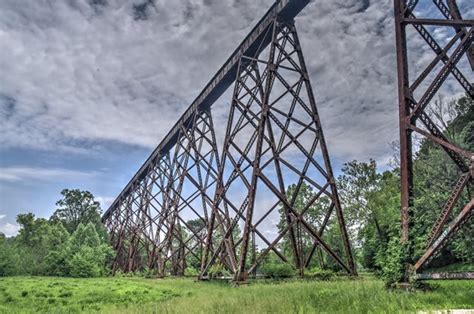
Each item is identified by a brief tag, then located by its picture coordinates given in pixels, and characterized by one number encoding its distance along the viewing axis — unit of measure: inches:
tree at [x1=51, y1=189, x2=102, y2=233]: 1885.3
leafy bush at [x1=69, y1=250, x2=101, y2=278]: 1110.4
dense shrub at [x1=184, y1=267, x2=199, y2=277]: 1064.8
